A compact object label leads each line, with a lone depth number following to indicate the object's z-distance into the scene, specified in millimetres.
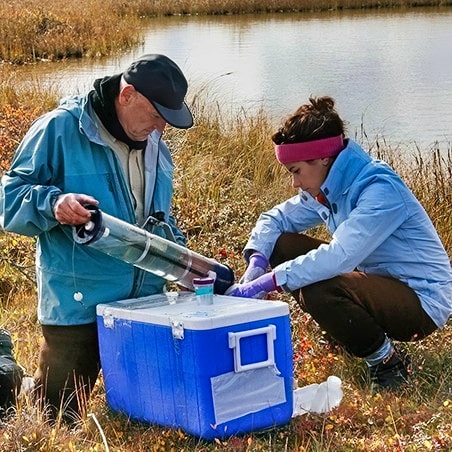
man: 5560
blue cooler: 4992
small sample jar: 5393
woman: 6058
